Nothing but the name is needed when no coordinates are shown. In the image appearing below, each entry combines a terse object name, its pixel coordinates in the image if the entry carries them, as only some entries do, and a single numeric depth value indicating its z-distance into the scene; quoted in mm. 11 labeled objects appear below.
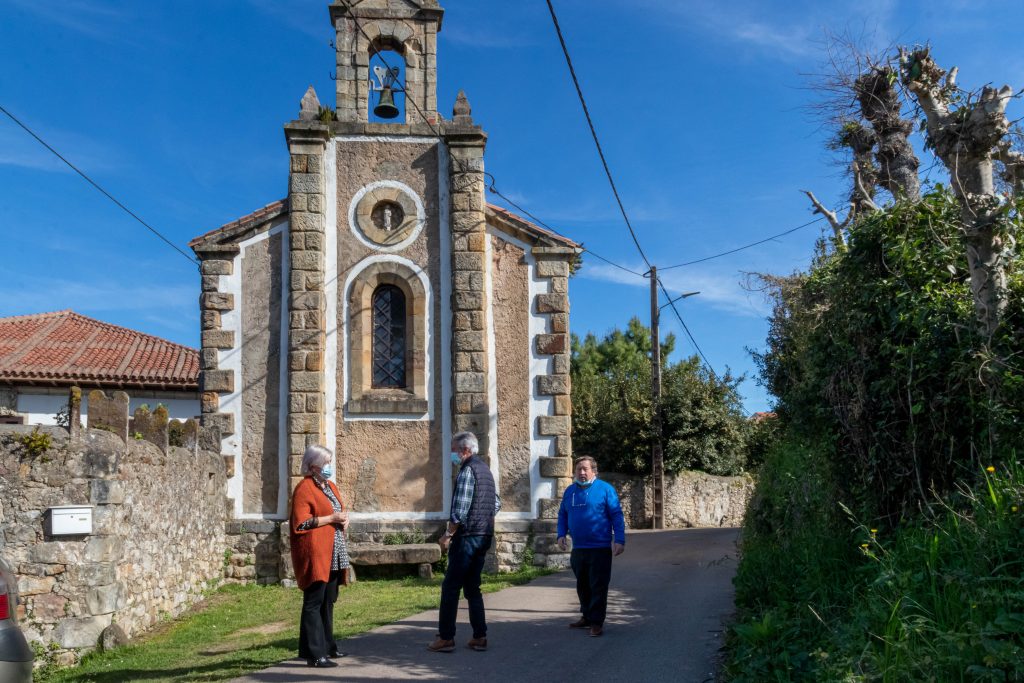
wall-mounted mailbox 7477
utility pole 22016
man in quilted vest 6906
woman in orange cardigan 6441
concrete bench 11977
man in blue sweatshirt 7652
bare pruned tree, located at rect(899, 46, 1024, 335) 6004
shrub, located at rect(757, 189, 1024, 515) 5809
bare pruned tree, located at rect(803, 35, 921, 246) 12148
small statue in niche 12914
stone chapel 12430
